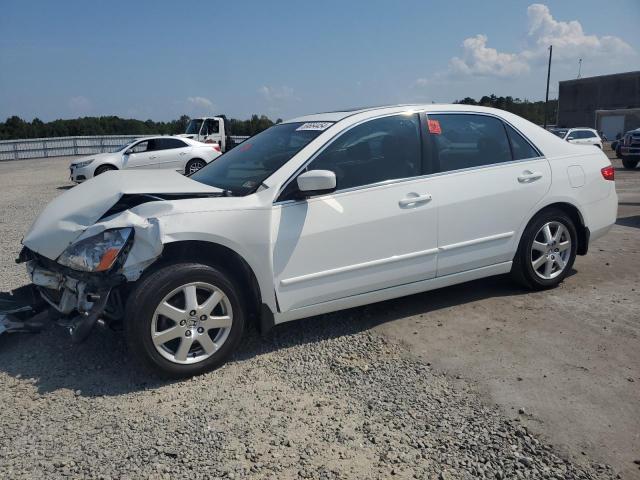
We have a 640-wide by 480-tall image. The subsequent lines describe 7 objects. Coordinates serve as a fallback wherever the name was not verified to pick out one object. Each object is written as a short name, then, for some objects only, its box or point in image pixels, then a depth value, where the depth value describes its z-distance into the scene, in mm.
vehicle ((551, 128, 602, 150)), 23344
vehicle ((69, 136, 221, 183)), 16375
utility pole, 50531
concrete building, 52019
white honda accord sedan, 3463
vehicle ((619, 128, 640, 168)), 18438
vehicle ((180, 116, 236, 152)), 22922
